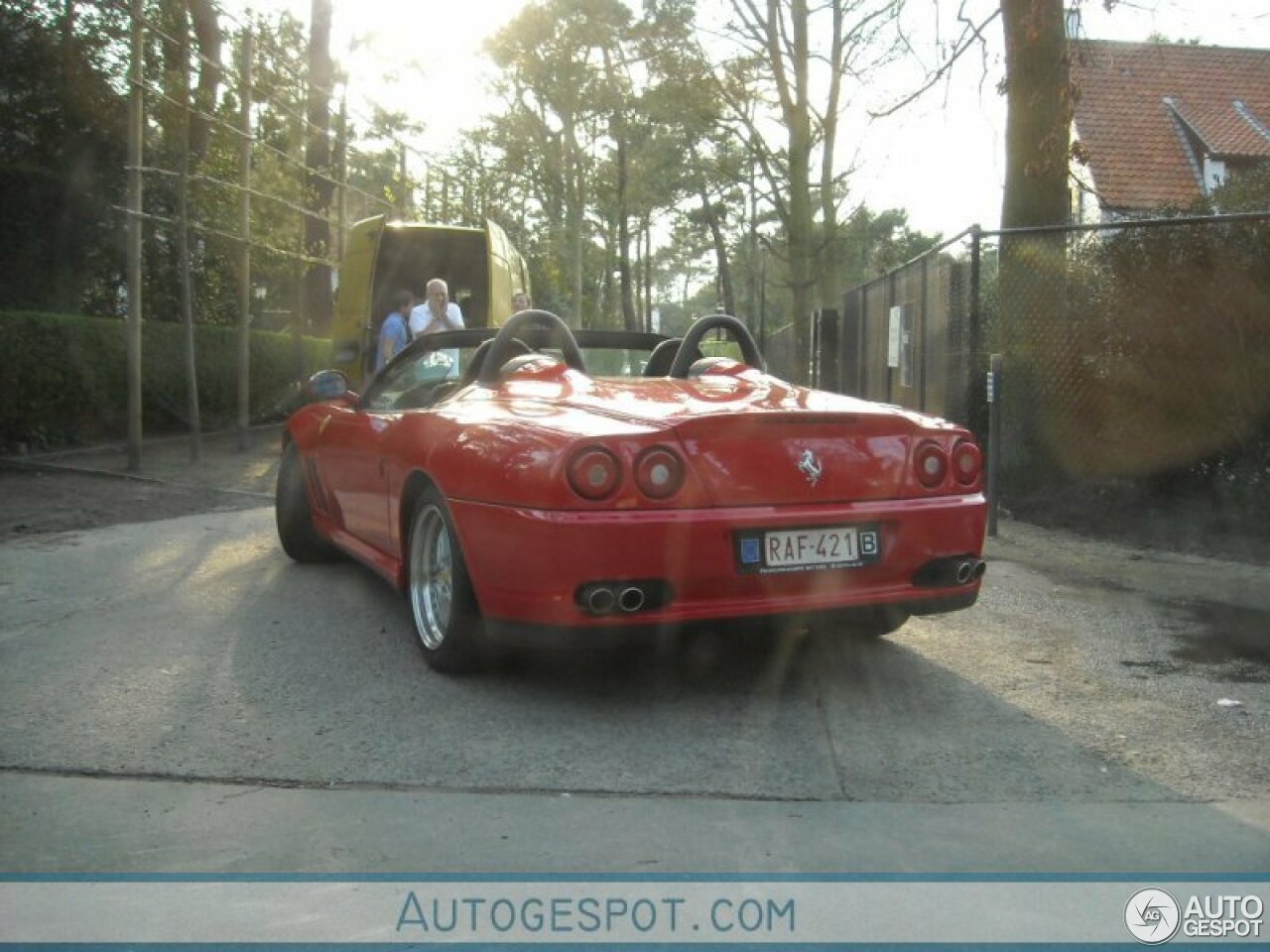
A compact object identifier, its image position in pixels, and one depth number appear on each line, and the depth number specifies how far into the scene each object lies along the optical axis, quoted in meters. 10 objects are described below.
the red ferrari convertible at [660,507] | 3.98
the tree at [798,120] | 23.45
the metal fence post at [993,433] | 8.32
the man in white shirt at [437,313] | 10.89
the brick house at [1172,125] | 31.83
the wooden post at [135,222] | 10.03
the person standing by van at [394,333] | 11.80
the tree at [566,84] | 34.91
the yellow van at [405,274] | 14.07
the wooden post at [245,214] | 12.43
